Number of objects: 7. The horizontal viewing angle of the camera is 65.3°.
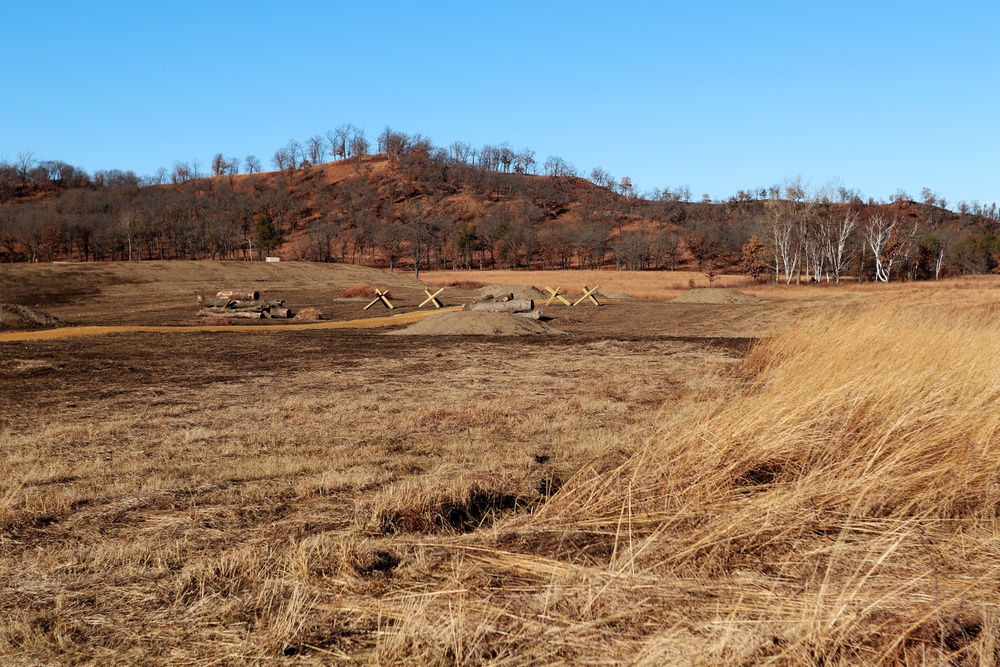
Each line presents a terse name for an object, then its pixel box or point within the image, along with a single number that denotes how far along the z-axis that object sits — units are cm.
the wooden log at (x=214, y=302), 3305
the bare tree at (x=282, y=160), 17462
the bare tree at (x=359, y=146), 17650
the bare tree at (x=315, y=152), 17800
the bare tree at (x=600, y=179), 18238
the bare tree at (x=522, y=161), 19038
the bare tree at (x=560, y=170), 18675
